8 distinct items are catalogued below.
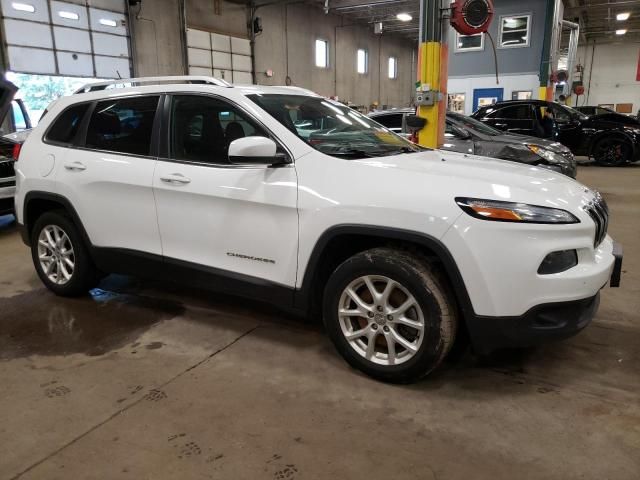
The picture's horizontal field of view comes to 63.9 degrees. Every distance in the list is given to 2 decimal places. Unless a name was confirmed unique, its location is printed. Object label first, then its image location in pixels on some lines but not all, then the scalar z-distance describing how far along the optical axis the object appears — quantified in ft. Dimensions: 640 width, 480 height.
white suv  7.69
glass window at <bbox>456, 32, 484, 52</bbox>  59.26
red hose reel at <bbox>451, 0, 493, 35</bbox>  19.40
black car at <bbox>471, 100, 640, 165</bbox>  37.57
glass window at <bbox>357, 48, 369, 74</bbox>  83.42
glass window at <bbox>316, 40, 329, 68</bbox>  73.59
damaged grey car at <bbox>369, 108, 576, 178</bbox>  24.31
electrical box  20.57
